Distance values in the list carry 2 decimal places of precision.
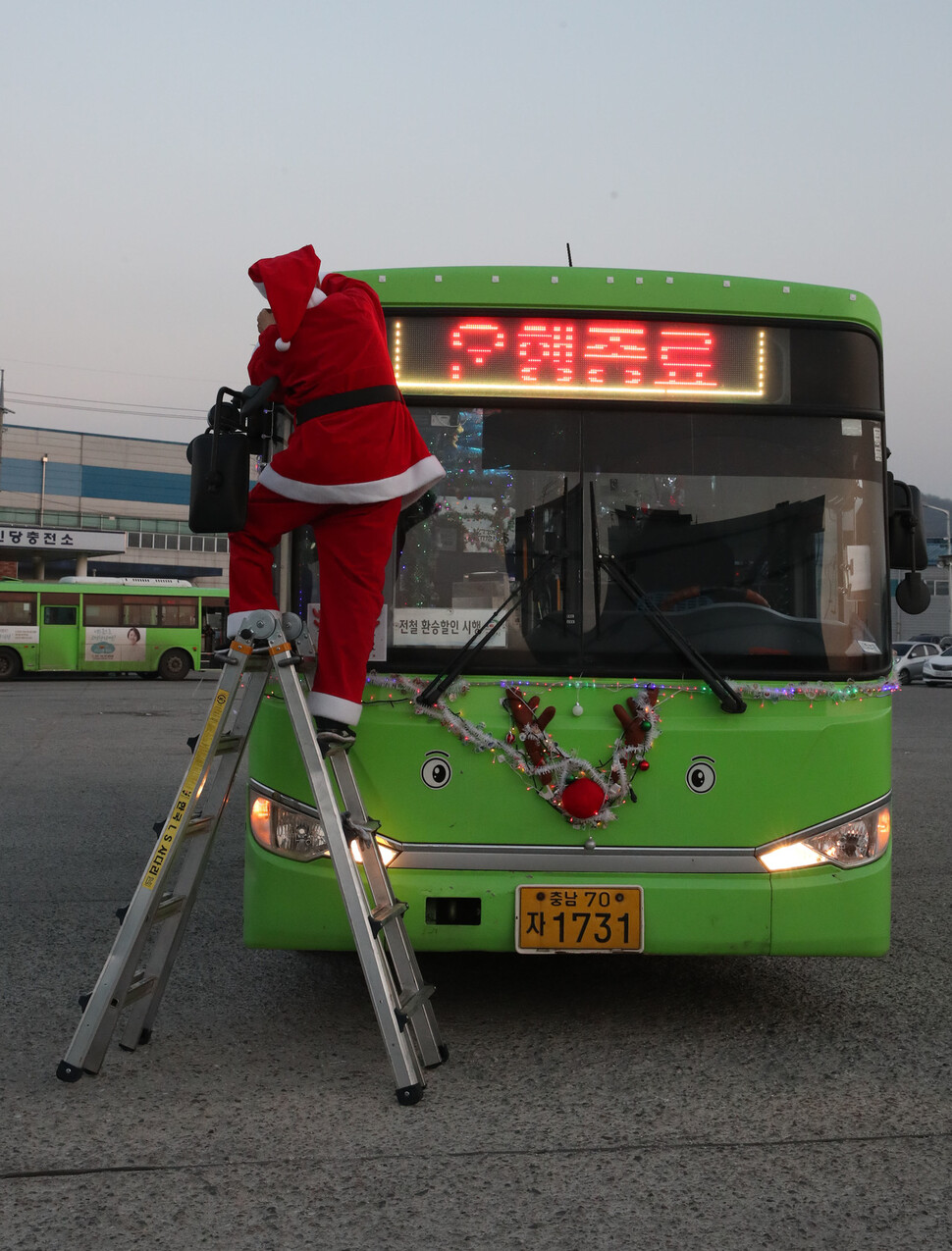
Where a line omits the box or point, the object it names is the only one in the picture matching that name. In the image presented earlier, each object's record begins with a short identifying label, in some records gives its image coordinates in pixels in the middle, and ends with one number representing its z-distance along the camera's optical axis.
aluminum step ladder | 3.66
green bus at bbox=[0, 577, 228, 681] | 33.44
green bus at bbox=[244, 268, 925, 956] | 4.12
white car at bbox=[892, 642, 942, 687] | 35.06
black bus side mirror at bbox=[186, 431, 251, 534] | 3.78
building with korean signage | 70.25
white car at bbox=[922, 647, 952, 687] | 33.34
